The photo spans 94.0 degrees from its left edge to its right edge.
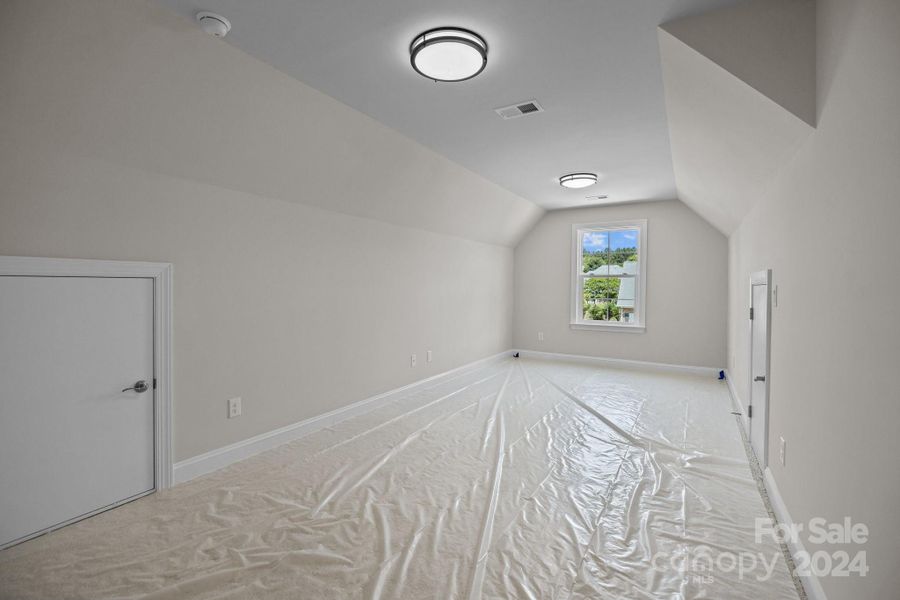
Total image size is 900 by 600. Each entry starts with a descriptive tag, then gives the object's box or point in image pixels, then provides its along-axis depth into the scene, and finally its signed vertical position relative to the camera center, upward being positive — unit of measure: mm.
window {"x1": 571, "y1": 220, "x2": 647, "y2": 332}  6672 +334
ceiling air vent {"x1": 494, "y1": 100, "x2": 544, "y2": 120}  3054 +1390
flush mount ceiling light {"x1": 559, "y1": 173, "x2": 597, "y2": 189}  4844 +1354
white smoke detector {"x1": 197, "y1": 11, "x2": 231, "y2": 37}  2033 +1328
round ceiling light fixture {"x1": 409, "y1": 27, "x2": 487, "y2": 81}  2197 +1305
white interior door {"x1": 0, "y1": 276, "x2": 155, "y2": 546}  2123 -589
